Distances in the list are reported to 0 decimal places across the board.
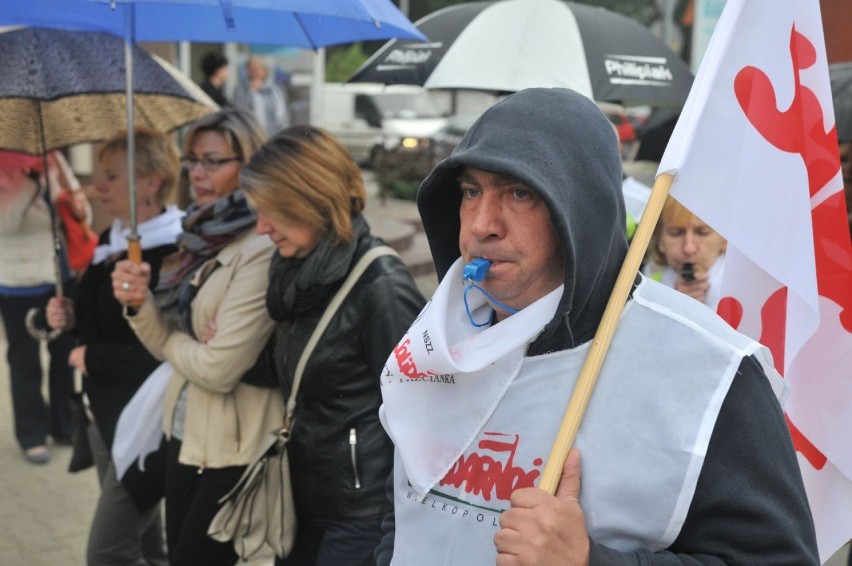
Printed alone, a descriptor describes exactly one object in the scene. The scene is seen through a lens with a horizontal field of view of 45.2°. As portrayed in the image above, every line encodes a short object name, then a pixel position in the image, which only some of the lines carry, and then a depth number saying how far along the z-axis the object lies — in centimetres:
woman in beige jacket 333
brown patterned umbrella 393
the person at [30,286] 585
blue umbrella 359
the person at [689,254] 372
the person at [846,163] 436
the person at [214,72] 998
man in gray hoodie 161
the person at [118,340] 387
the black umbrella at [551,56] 438
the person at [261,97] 1333
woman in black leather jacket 300
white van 2219
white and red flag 206
